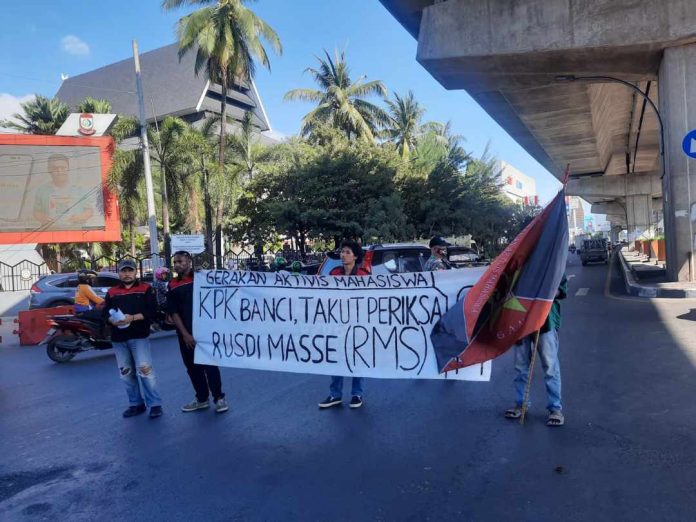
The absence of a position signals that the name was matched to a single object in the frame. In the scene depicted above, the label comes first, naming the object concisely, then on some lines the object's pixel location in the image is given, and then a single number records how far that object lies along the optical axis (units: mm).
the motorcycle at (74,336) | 10148
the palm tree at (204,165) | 26984
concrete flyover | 14852
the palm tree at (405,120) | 50906
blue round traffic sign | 12883
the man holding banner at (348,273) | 5918
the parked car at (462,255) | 20198
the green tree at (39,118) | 36812
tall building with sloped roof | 64562
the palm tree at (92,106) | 37656
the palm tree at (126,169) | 26562
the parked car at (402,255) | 11328
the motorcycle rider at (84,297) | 11188
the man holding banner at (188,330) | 6109
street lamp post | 16766
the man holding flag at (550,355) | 5152
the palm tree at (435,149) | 35625
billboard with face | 28266
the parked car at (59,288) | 15156
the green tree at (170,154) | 26719
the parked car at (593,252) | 41562
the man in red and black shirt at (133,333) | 6039
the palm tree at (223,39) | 26812
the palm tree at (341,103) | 40188
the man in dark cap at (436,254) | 7500
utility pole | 22000
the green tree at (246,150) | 33906
